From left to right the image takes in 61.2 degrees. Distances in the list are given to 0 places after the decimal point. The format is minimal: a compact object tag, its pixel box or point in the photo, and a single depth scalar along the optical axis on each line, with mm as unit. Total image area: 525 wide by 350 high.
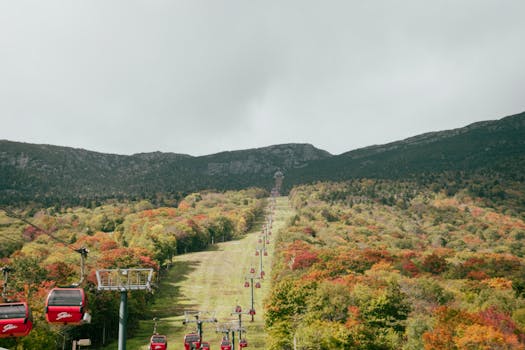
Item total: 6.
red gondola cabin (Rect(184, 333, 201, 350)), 55938
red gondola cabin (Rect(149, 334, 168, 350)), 51406
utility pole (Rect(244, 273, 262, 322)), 106819
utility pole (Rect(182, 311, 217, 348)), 56294
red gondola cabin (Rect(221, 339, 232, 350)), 59594
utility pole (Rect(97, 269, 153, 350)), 33188
